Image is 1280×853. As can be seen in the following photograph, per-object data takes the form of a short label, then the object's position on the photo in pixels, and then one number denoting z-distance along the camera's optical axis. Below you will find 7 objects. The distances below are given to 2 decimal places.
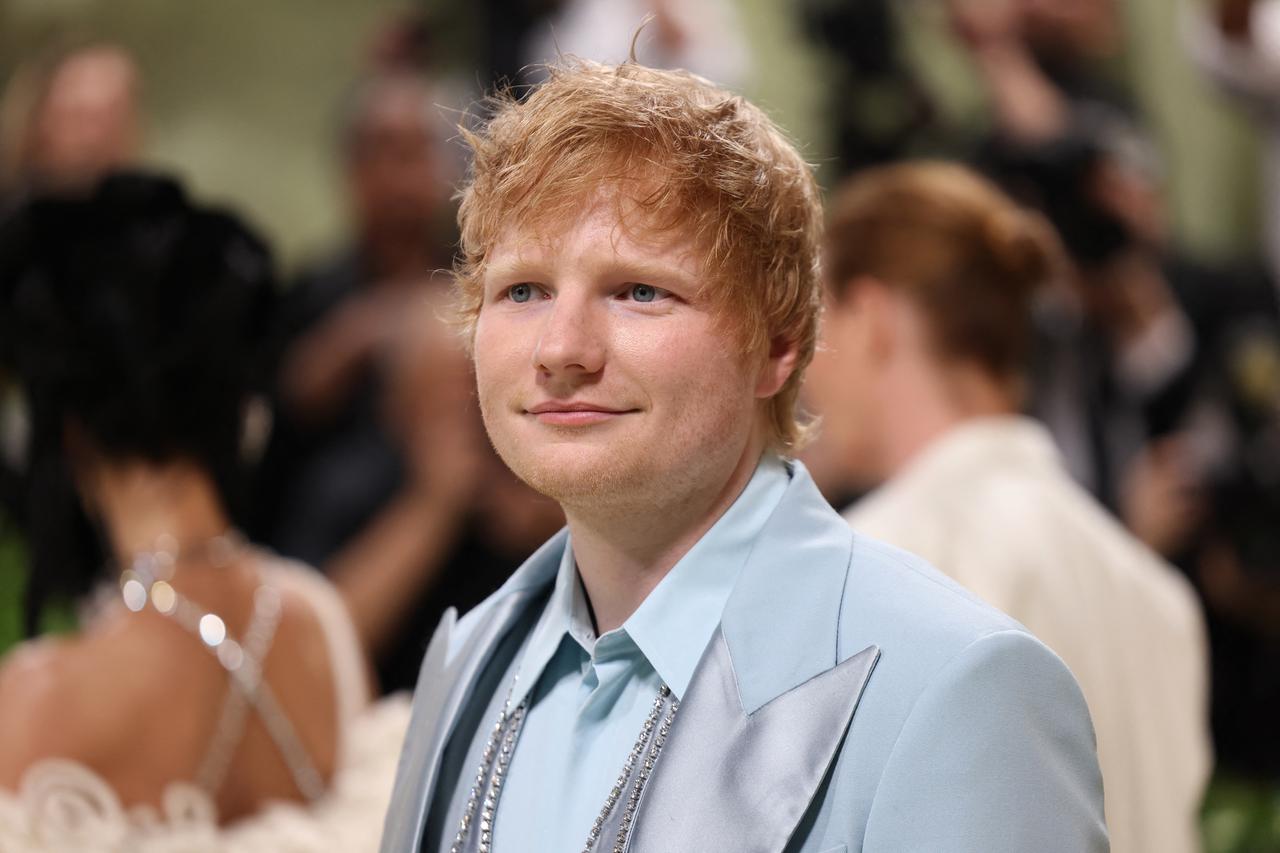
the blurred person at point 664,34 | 9.58
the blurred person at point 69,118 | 8.85
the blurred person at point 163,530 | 4.16
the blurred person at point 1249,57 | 9.94
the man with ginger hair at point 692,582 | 2.17
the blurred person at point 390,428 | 8.99
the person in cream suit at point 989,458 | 4.52
